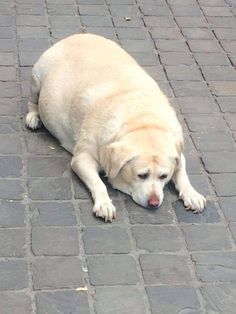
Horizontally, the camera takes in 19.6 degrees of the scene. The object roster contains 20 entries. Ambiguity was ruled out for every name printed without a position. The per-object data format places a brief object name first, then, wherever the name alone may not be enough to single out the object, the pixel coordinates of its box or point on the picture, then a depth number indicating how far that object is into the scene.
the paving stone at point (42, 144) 5.54
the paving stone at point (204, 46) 7.38
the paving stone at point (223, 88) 6.56
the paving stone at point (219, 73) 6.82
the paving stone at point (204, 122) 5.97
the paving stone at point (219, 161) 5.46
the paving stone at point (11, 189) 4.98
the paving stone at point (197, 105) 6.23
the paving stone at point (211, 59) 7.10
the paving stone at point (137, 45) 7.25
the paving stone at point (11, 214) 4.71
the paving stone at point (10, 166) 5.23
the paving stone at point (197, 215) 4.89
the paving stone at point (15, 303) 4.02
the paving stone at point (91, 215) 4.78
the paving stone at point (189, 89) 6.50
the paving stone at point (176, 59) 7.04
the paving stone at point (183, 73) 6.77
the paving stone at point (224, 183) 5.20
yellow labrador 4.79
